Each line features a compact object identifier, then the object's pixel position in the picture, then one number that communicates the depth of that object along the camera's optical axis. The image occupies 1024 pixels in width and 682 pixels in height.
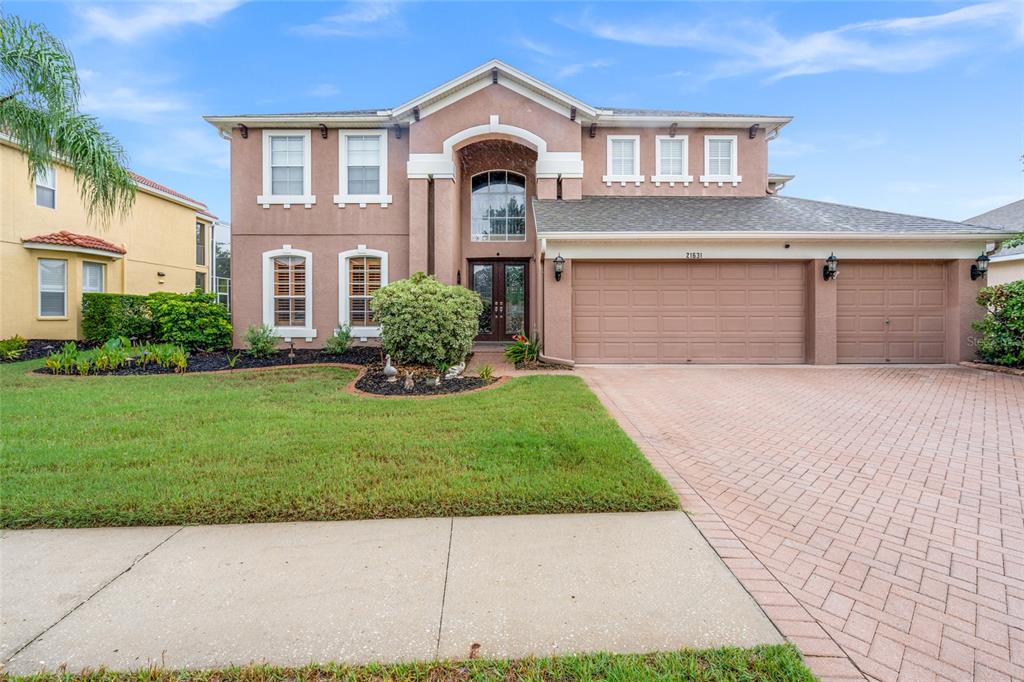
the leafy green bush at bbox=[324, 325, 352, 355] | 11.77
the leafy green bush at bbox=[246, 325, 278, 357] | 11.41
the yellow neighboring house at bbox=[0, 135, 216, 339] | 13.34
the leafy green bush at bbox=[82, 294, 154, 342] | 14.19
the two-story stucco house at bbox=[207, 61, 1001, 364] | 10.55
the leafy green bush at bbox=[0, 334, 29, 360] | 11.05
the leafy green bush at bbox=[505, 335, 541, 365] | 10.43
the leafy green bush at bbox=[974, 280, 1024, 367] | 9.38
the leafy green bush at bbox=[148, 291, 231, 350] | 11.73
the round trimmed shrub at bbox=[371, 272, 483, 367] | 8.53
